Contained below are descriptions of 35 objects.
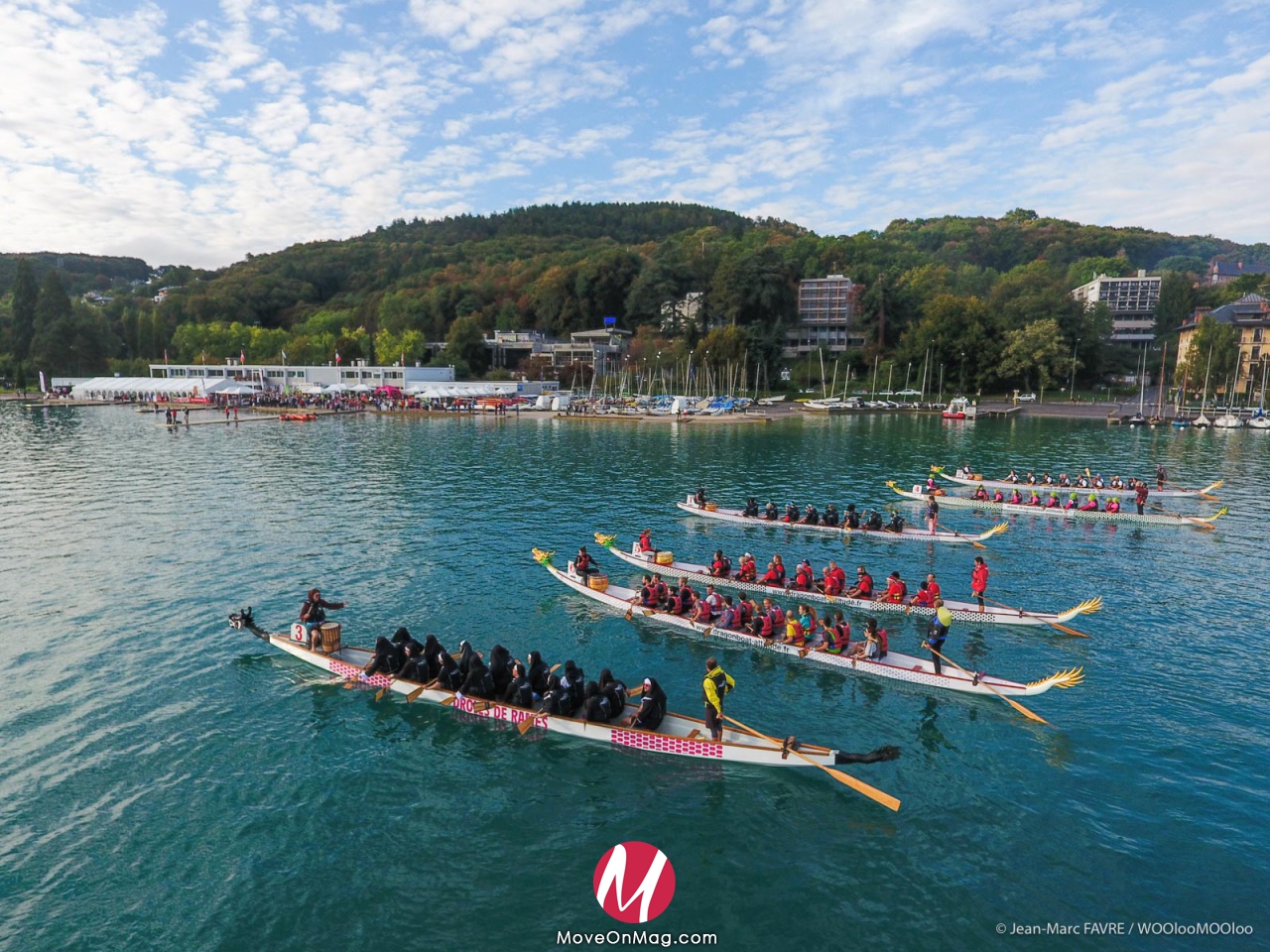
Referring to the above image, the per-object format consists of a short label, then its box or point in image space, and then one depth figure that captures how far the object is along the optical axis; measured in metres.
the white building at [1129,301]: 152.62
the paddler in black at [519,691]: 18.48
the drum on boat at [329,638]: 21.45
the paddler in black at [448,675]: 19.20
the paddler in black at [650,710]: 17.11
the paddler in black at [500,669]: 18.97
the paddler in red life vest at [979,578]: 25.30
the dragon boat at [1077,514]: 39.84
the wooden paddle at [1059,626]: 24.58
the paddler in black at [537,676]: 18.80
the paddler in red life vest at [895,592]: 25.67
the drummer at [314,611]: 22.34
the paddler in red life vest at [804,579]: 27.33
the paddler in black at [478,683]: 18.81
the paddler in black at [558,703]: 18.02
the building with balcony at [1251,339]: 106.44
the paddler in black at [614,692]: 17.81
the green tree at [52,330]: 138.75
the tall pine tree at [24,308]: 138.50
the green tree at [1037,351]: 119.50
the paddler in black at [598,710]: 17.67
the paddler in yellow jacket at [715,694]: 16.50
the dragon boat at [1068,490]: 45.06
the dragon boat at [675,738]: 16.14
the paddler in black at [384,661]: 20.22
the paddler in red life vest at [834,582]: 26.77
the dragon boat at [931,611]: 24.83
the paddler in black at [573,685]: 18.12
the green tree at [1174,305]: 146.12
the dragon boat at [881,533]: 35.91
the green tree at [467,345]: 146.62
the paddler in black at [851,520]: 36.81
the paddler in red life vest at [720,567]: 28.70
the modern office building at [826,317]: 152.49
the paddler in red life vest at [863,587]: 26.22
